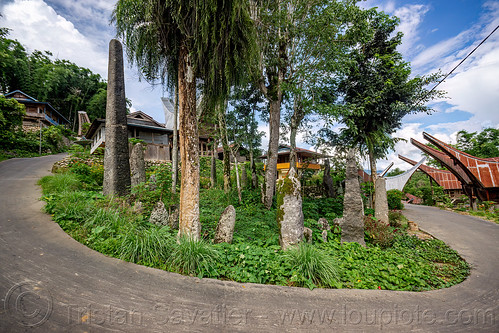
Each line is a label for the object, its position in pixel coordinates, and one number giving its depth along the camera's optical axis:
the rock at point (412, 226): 8.10
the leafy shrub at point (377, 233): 5.77
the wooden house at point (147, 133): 16.09
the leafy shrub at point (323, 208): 7.87
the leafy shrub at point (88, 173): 8.13
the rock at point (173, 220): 4.93
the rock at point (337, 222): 6.21
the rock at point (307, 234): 4.82
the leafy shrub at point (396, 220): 8.12
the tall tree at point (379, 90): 9.46
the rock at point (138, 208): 5.00
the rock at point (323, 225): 5.99
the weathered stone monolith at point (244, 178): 13.13
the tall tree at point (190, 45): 3.85
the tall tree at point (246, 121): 11.29
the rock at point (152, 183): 5.79
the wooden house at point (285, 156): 24.95
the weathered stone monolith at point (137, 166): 7.22
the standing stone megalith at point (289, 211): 4.47
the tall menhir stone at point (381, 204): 7.77
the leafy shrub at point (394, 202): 12.54
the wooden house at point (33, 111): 25.58
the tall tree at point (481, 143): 20.48
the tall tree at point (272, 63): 7.67
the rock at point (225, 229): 4.38
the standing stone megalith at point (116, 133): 6.29
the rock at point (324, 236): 5.41
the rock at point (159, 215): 4.79
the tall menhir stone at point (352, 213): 5.41
